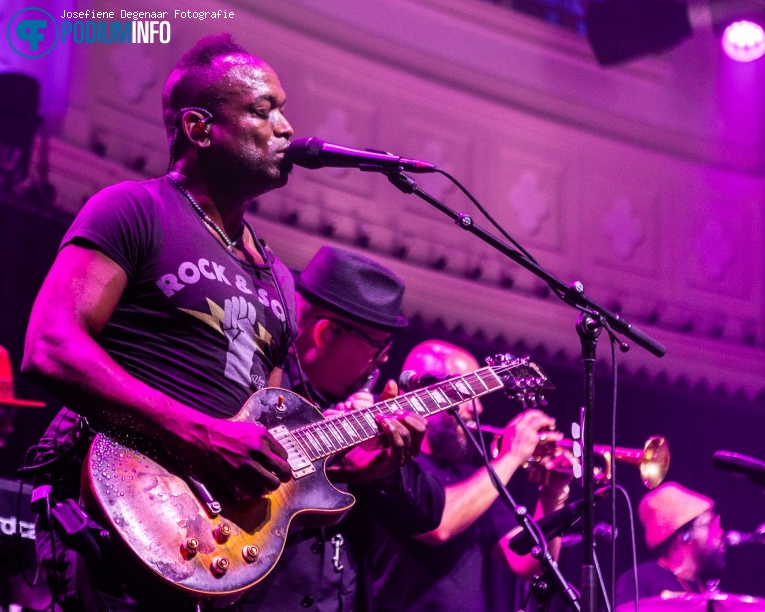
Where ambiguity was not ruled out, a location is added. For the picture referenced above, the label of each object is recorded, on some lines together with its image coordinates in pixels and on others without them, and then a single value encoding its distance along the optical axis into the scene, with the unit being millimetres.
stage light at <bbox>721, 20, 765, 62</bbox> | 7844
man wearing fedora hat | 2867
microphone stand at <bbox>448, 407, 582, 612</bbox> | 3141
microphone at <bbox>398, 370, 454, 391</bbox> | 3320
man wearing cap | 6582
